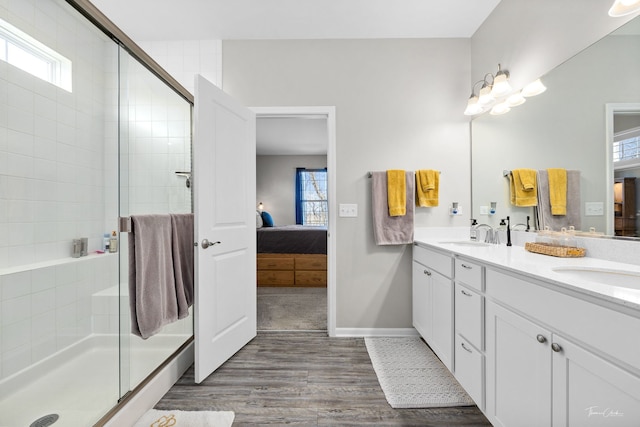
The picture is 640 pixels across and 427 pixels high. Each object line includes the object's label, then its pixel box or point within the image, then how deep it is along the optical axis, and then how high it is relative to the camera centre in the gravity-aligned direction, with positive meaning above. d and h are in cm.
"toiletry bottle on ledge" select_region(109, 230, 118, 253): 199 -21
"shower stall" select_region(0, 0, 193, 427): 146 +11
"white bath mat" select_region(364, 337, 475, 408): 157 -107
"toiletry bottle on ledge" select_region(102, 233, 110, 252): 204 -21
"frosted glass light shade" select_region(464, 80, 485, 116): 220 +87
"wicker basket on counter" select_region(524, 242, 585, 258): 140 -20
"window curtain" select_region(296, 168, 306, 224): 714 +52
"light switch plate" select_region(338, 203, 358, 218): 241 +3
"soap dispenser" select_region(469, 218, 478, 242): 225 -16
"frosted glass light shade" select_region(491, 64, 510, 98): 194 +93
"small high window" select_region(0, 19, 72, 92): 145 +93
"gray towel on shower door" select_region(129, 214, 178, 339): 145 -35
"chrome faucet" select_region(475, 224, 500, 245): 207 -18
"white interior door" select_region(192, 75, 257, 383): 173 -9
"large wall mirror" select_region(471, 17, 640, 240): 123 +48
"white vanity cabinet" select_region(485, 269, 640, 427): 72 -47
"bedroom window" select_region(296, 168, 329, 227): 714 +47
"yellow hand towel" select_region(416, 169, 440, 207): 235 +23
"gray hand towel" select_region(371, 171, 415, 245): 234 -4
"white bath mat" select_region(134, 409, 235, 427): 140 -107
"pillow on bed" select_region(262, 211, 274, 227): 541 -14
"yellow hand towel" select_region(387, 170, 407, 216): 231 +19
